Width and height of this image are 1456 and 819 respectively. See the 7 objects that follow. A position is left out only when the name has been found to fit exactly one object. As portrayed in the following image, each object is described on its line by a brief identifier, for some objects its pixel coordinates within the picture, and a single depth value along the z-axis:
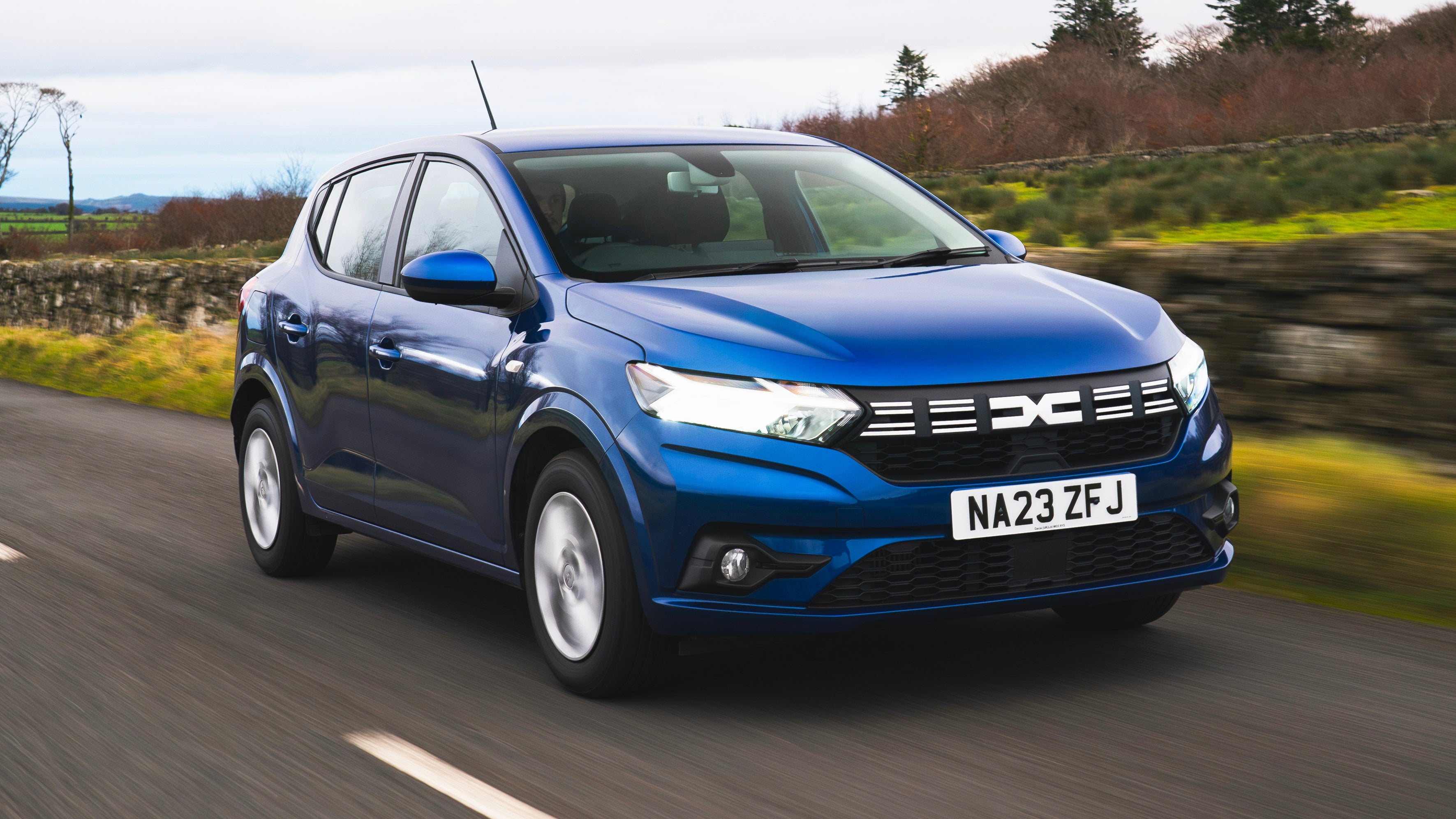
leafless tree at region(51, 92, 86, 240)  74.00
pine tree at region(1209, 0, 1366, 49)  85.69
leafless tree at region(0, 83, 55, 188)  71.19
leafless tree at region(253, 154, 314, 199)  46.50
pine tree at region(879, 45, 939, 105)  117.38
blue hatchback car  4.04
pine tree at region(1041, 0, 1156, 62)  97.06
